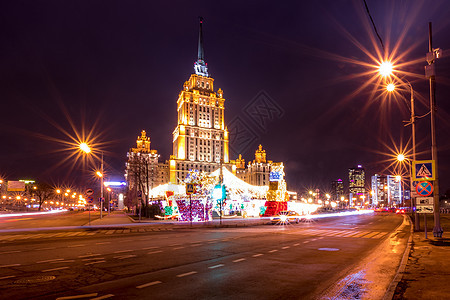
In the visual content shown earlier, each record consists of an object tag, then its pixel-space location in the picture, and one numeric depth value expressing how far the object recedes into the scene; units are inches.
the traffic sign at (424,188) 619.2
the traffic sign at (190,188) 1152.8
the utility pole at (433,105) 631.8
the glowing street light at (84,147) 1195.7
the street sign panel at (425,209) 610.9
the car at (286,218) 1364.9
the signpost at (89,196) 1197.7
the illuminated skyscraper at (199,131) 5300.2
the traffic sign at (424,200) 619.6
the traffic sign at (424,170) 608.1
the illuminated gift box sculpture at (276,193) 1775.1
